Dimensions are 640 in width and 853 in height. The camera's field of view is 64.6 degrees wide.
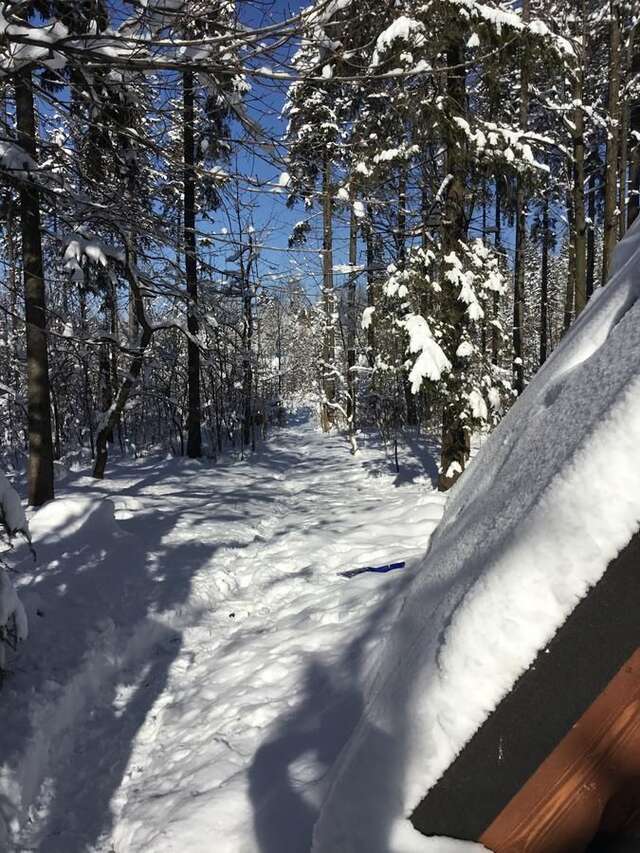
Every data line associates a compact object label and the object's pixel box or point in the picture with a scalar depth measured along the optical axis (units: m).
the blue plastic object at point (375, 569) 4.90
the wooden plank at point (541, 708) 0.92
